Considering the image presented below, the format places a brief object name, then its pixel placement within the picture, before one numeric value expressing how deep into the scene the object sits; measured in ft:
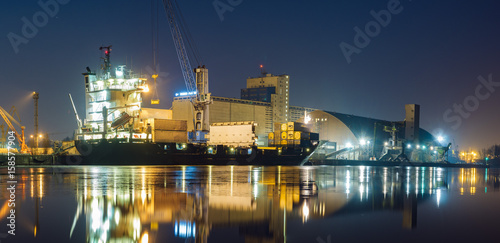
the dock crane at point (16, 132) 361.51
